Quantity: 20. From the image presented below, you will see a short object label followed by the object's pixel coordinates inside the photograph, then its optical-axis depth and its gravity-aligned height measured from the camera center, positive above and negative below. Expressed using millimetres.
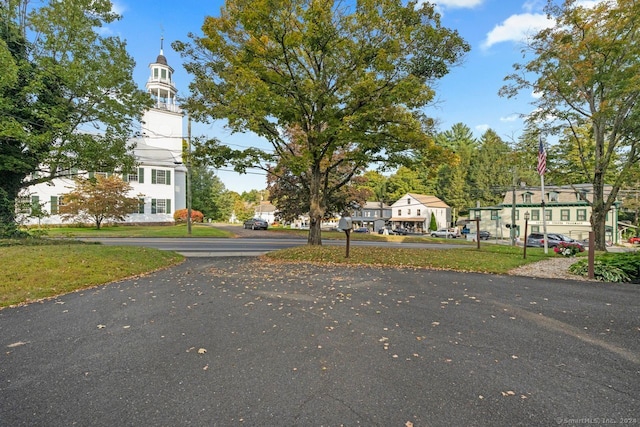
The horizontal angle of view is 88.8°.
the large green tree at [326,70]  10359 +5004
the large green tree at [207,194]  53138 +3162
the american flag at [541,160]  13352 +2289
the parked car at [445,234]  43722 -2603
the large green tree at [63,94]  11617 +4489
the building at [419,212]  54719 +448
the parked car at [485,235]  40375 -2457
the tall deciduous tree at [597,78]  14148 +6387
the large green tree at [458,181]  59969 +6435
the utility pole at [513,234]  25609 -1488
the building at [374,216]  61031 -342
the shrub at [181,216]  36562 -408
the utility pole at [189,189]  22375 +1746
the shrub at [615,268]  7688 -1272
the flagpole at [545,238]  13833 -1002
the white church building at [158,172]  28463 +4210
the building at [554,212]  34750 +474
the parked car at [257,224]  34031 -1168
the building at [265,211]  81988 +553
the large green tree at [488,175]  57344 +7206
